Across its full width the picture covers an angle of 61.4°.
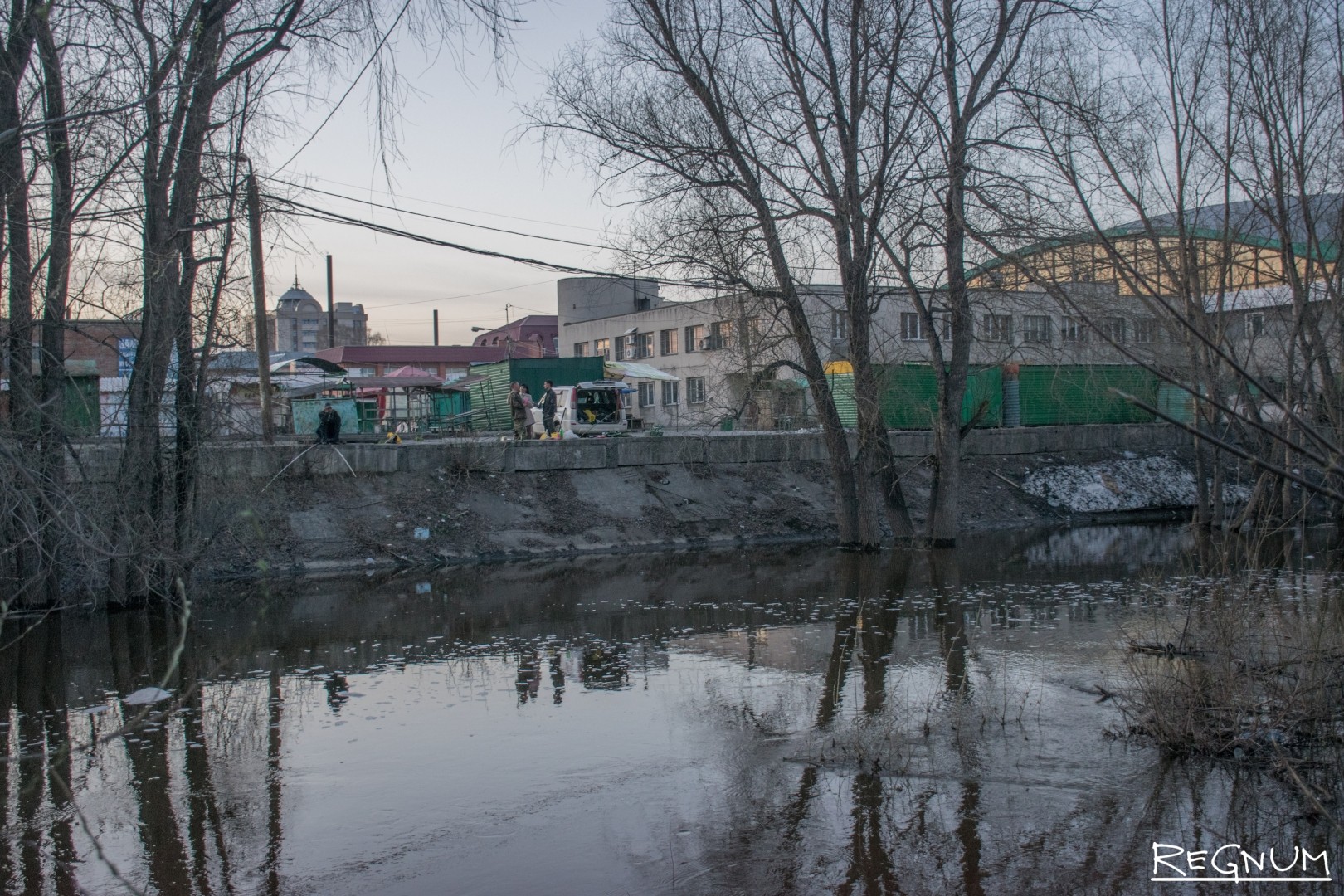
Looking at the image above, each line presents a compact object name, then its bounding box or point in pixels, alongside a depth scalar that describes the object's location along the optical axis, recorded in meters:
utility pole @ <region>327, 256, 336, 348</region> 58.94
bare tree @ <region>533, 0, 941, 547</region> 18.22
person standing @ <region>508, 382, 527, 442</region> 27.67
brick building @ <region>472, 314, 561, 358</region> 85.38
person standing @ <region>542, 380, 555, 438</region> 30.12
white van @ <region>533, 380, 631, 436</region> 34.96
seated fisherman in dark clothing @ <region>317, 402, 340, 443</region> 23.73
